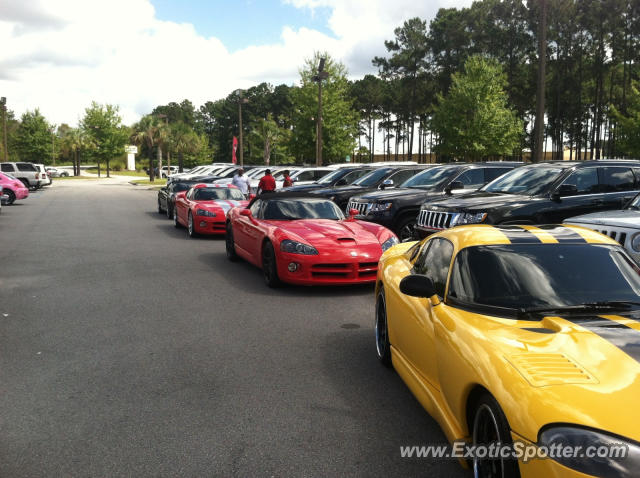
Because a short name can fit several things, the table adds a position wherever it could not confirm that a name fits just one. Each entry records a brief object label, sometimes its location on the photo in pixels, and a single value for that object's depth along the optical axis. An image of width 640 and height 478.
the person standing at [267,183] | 20.00
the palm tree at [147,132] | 75.75
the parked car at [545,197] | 9.96
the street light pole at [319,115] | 31.25
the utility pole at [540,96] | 17.98
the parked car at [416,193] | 13.02
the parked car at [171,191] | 20.72
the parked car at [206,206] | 15.55
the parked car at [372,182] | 17.34
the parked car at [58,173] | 84.44
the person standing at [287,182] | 24.48
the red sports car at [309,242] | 8.77
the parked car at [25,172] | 42.28
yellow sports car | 2.50
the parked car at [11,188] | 29.09
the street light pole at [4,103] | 59.38
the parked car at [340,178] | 21.09
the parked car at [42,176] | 44.69
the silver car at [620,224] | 6.86
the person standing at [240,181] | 23.12
